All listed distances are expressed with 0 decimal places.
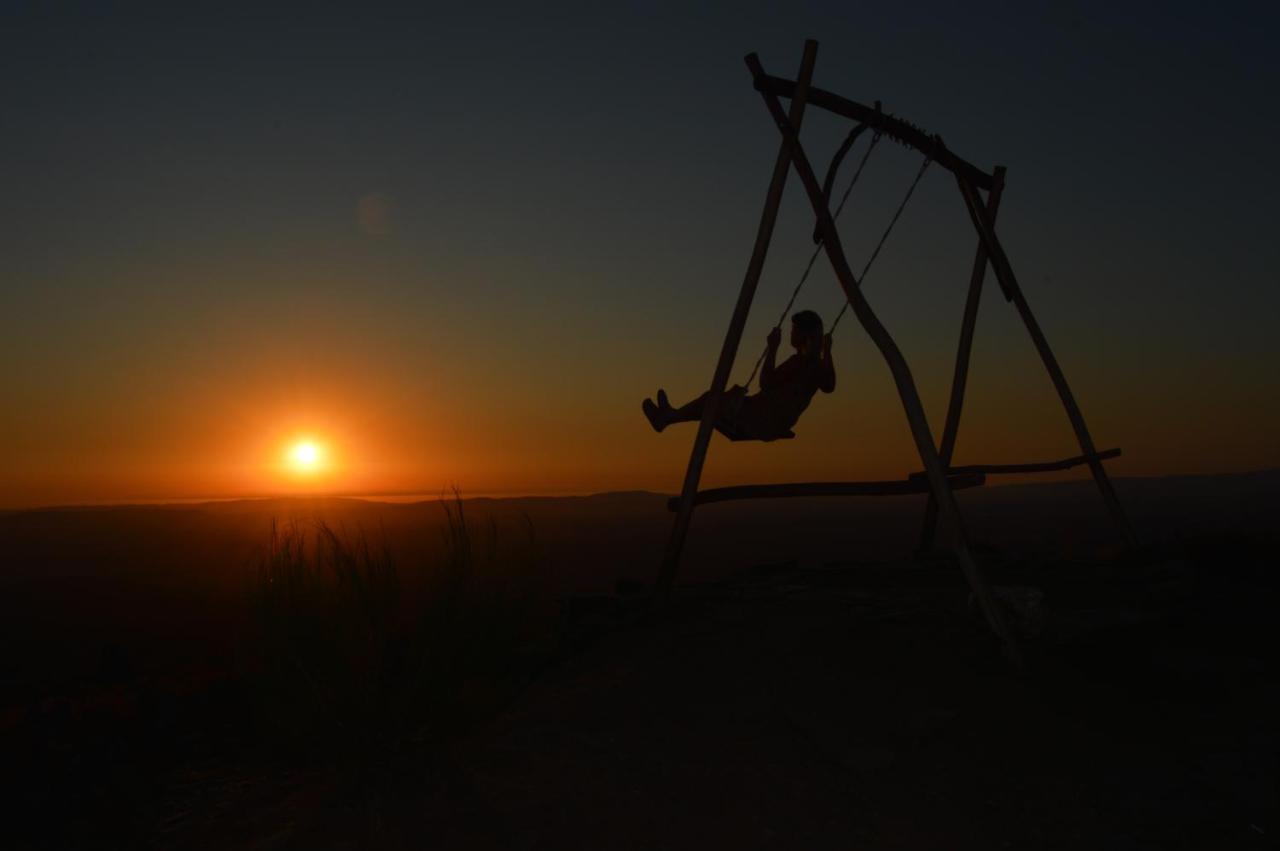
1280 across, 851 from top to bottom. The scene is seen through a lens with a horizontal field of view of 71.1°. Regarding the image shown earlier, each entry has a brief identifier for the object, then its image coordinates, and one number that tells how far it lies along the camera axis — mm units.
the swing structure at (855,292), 5922
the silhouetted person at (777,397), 6977
